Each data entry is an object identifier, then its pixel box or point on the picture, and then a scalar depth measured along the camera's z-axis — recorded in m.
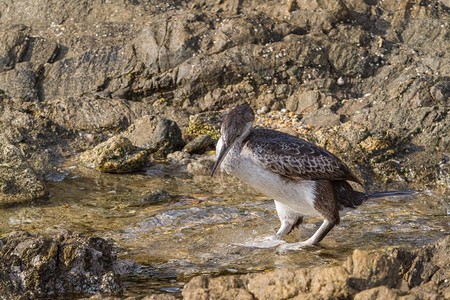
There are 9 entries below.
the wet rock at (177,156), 19.89
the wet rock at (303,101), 22.47
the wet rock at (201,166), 19.17
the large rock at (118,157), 18.94
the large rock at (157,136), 20.37
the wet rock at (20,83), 22.97
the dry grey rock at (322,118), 21.12
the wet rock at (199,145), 20.27
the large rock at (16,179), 15.98
